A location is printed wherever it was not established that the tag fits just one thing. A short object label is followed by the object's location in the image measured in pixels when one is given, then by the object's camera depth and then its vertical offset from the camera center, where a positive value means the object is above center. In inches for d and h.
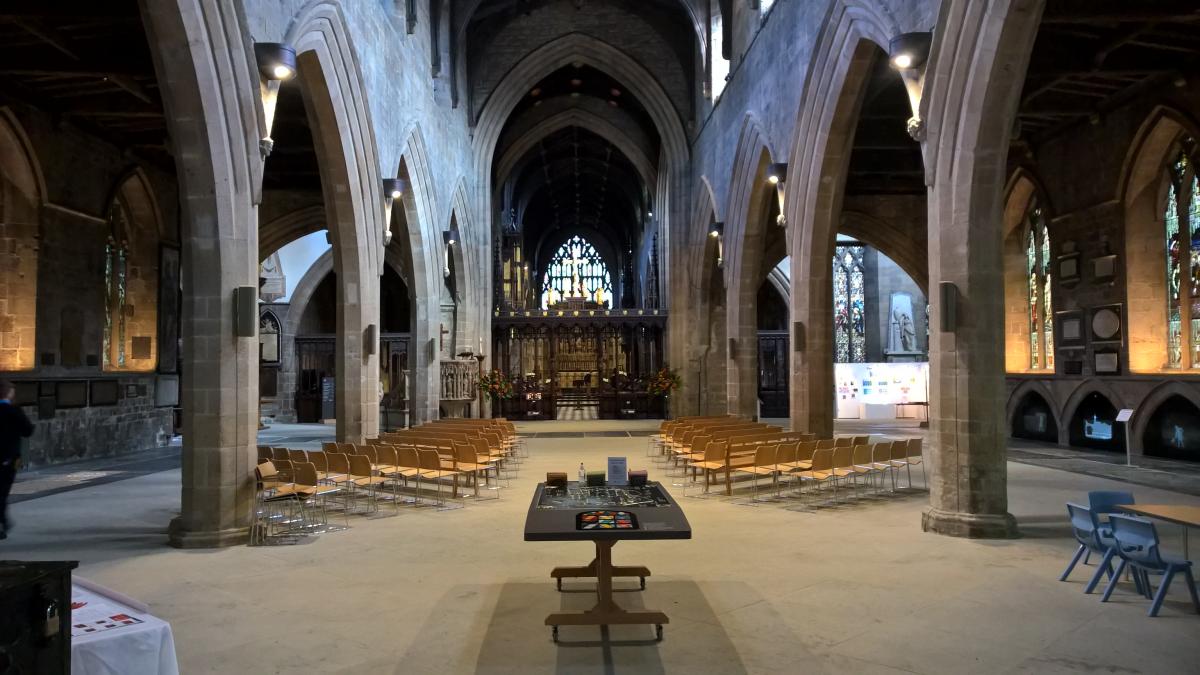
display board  864.9 -20.0
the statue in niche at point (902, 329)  1032.2 +53.4
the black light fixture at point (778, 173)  522.0 +135.8
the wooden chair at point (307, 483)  297.0 -44.7
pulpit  735.7 -16.2
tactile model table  152.2 -32.5
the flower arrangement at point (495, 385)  830.1 -17.2
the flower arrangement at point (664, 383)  882.1 -16.5
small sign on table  207.0 -28.4
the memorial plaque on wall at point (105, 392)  566.9 -15.4
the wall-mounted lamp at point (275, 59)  303.0 +126.4
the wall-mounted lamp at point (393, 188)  520.4 +127.2
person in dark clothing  266.1 -22.3
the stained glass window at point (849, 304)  1101.7 +94.7
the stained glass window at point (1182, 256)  490.3 +73.3
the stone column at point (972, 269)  277.1 +37.7
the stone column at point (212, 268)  269.4 +38.4
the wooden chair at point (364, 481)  327.0 -57.4
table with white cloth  93.8 -34.4
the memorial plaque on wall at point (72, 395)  529.3 -15.9
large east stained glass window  1878.7 +199.9
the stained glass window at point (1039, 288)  645.3 +69.0
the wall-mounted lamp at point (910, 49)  309.0 +131.7
